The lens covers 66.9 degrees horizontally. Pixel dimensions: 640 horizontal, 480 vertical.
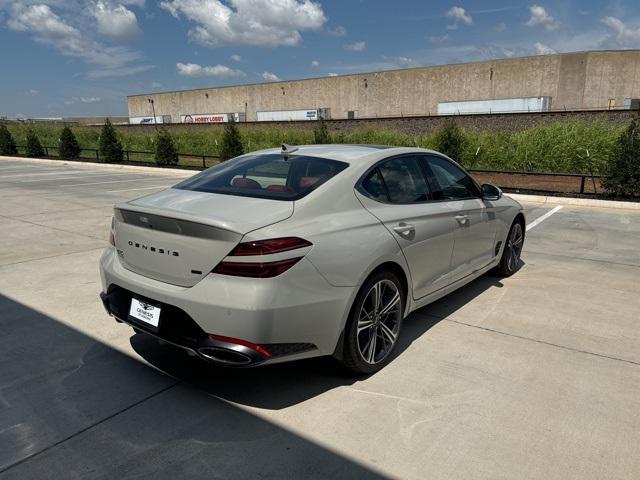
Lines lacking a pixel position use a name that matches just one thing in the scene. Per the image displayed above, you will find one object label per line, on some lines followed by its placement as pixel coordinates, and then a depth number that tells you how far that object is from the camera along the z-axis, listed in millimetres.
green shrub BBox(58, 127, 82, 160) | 26500
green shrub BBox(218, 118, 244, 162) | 21078
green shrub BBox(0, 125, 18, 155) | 31453
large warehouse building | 46781
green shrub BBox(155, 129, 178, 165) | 21969
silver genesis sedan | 2631
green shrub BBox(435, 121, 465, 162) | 17031
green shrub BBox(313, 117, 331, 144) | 20984
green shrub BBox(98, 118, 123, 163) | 24297
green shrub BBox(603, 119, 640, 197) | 12039
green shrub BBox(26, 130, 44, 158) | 28734
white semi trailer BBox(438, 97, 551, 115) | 47572
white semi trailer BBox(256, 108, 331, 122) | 63281
